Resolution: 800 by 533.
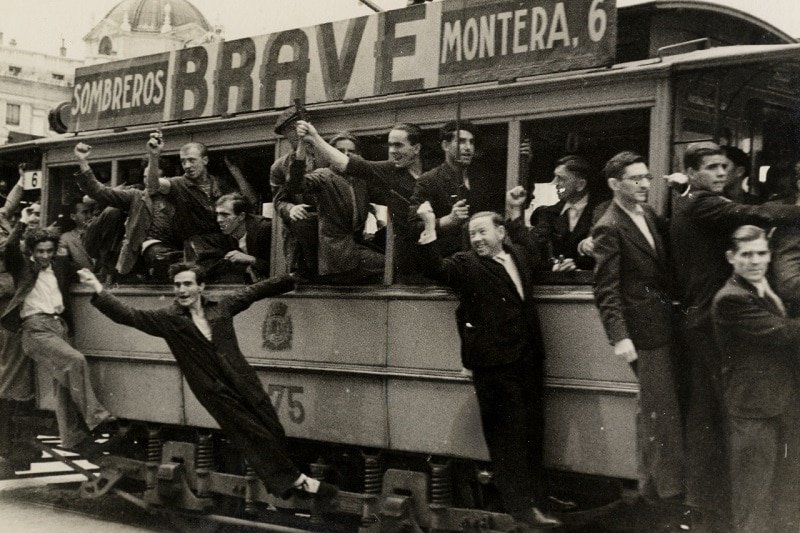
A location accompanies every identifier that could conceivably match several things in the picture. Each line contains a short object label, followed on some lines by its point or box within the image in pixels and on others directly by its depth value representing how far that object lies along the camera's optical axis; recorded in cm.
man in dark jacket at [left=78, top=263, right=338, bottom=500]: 731
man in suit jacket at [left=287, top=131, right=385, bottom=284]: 721
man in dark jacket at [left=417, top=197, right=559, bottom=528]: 627
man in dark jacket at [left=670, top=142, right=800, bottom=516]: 571
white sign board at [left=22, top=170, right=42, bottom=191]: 1002
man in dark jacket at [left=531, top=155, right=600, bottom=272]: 644
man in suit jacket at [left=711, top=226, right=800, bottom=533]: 550
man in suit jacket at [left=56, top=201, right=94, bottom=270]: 925
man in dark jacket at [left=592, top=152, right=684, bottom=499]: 580
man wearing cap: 738
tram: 613
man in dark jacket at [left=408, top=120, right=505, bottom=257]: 672
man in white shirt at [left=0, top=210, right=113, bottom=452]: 882
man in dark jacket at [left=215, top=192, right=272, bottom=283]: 795
